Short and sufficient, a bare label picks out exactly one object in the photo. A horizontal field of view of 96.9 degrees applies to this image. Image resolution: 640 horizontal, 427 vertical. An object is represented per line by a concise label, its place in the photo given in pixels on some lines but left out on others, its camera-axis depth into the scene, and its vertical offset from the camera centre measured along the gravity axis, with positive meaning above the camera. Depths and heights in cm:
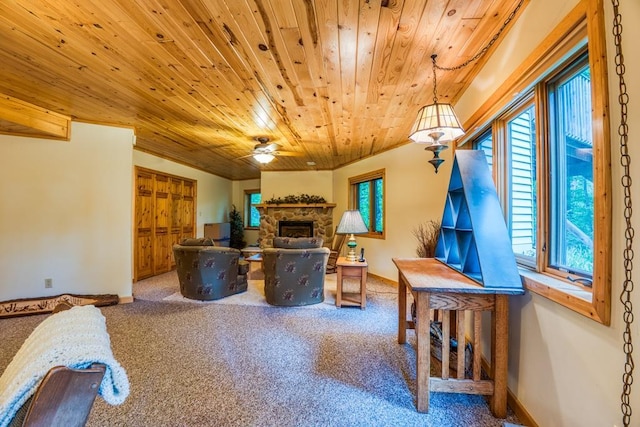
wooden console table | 163 -69
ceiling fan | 433 +104
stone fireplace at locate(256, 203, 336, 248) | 657 -5
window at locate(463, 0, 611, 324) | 106 +25
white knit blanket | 63 -36
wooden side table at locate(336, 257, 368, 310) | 357 -76
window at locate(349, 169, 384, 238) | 534 +36
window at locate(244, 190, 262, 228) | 841 +17
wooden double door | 503 -5
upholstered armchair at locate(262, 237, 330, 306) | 352 -68
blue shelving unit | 162 -8
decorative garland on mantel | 655 +37
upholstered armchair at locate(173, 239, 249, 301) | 372 -71
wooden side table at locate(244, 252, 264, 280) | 490 -113
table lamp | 352 -10
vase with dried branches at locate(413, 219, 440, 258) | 305 -25
